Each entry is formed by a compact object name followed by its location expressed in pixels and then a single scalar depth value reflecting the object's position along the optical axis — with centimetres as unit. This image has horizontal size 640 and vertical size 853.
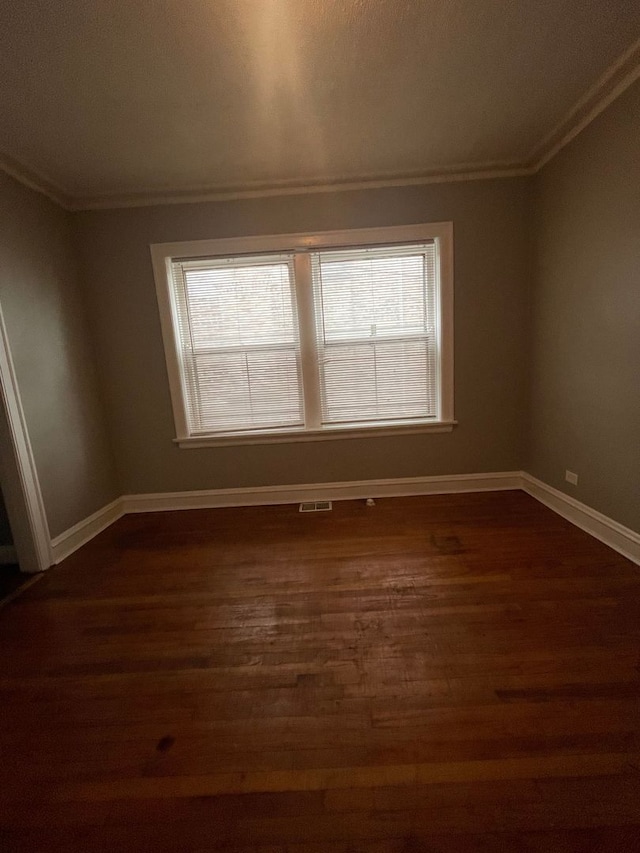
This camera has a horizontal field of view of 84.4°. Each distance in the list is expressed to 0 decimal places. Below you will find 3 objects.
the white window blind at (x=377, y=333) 295
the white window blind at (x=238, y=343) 298
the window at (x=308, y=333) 293
